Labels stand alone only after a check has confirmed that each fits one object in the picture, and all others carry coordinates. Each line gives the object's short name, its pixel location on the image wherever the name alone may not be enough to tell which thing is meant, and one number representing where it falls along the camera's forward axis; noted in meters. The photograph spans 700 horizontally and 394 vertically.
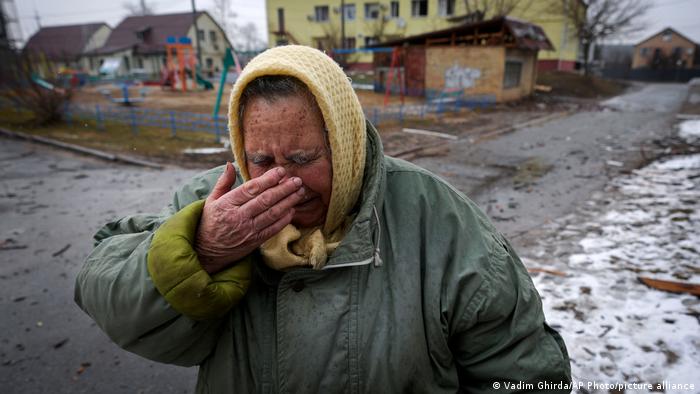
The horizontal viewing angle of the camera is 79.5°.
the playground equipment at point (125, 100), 18.83
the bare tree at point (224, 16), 51.12
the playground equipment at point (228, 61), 13.79
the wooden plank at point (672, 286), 3.70
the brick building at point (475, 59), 22.03
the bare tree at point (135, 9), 68.00
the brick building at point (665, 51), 52.78
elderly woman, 1.26
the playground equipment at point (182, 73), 25.92
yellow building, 38.81
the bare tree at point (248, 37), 55.69
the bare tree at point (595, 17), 35.03
